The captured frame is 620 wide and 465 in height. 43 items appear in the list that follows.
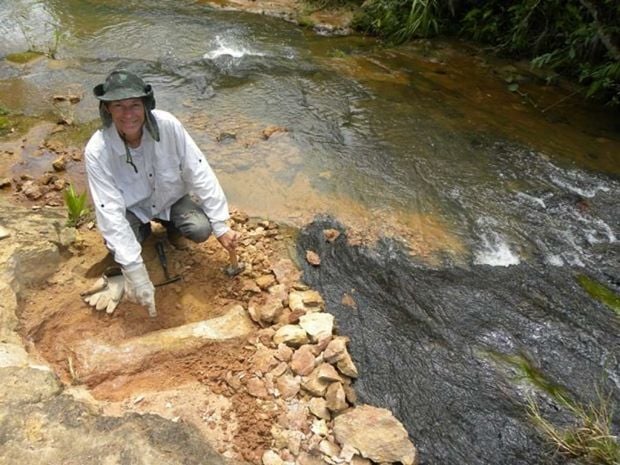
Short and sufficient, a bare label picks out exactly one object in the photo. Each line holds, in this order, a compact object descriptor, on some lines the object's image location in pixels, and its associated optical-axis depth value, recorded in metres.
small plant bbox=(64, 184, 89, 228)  3.78
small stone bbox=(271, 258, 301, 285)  3.68
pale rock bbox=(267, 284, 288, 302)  3.48
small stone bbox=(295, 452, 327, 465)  2.57
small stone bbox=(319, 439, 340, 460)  2.60
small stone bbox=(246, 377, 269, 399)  2.84
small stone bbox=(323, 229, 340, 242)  4.11
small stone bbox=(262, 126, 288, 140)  5.46
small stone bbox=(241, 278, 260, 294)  3.51
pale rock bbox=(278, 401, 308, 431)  2.71
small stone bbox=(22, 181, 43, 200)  4.32
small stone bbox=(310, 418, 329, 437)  2.71
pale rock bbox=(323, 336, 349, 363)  3.04
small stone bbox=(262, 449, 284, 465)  2.52
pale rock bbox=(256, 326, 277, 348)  3.12
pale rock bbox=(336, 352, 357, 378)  3.04
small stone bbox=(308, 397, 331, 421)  2.78
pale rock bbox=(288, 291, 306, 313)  3.37
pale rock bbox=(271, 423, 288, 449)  2.61
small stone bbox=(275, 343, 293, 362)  3.01
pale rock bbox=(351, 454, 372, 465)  2.56
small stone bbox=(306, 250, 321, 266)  3.85
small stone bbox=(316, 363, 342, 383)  2.90
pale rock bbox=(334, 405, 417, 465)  2.60
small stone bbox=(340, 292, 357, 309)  3.56
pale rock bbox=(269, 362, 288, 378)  2.94
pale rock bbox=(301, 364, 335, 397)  2.85
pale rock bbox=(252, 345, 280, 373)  2.97
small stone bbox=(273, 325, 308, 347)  3.08
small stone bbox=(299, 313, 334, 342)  3.13
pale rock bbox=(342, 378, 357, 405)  2.94
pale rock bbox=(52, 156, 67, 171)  4.69
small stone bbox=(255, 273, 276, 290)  3.55
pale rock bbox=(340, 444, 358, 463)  2.57
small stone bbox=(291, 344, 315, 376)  2.94
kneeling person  2.82
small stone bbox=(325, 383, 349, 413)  2.80
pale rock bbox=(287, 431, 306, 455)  2.61
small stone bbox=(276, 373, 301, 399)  2.86
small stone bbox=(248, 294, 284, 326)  3.26
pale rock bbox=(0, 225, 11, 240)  3.35
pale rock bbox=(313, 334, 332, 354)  3.07
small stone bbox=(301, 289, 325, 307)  3.47
